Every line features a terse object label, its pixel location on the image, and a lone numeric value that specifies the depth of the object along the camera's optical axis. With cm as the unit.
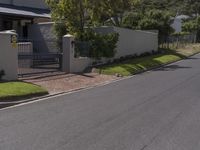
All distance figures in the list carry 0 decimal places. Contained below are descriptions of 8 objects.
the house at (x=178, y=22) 4160
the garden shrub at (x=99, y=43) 1279
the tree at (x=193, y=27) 3401
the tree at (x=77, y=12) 1330
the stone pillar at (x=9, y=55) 874
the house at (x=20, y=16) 1513
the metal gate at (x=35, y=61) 1047
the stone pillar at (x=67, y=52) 1144
